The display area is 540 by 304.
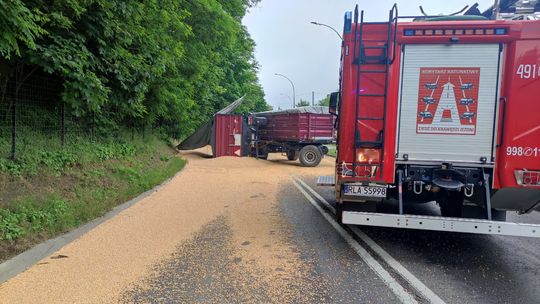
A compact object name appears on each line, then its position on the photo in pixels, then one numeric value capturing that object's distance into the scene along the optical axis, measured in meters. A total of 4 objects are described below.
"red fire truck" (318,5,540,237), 4.99
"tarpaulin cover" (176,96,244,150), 24.42
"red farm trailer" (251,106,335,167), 19.45
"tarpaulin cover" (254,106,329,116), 19.86
